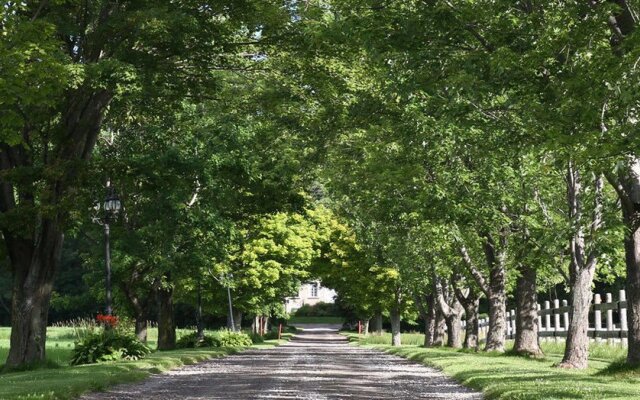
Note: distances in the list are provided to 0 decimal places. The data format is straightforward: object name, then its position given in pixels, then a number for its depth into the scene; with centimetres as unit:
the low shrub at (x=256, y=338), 5750
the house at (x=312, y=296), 14794
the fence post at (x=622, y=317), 2692
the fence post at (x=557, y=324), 3556
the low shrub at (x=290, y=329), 9058
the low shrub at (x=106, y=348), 2630
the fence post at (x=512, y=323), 4841
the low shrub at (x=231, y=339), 4677
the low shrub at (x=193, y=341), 4375
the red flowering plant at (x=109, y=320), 2622
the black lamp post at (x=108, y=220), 2664
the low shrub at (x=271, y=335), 7104
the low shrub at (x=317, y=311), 13838
